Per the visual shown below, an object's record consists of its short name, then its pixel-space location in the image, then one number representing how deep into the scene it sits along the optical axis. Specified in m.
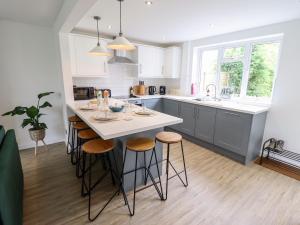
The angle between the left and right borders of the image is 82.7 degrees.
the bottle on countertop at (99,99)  2.98
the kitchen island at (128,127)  1.72
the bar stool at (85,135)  2.21
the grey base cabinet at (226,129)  2.82
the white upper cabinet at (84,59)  3.28
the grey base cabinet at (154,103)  4.21
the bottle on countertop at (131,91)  4.44
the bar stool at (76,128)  2.50
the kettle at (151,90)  4.67
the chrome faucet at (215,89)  3.84
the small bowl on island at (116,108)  2.44
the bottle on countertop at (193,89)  4.36
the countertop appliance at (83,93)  3.46
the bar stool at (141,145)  1.83
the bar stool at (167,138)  2.03
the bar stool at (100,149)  1.79
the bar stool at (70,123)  2.77
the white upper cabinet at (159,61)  4.25
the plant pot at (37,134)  3.04
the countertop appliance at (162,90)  4.85
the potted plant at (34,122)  2.87
